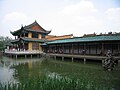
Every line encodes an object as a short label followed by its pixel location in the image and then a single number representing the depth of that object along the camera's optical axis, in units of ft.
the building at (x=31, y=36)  67.78
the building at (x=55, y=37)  72.19
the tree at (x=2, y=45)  84.36
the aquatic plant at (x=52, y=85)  13.21
